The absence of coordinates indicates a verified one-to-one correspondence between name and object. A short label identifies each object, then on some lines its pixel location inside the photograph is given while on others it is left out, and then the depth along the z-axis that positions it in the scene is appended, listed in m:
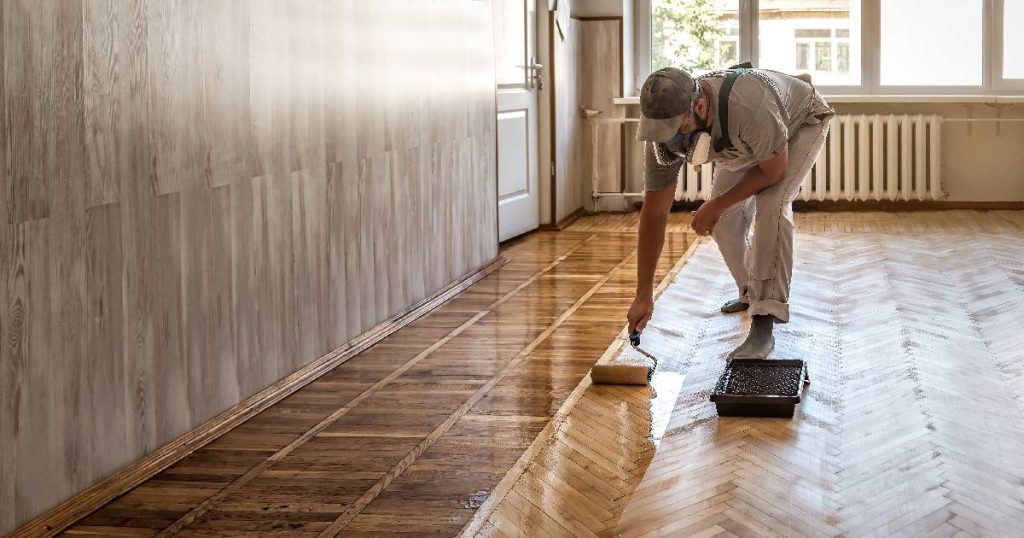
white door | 6.97
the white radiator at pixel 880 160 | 8.48
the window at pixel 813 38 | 8.73
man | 3.35
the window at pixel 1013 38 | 8.41
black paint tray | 3.29
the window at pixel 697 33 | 8.85
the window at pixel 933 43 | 8.52
